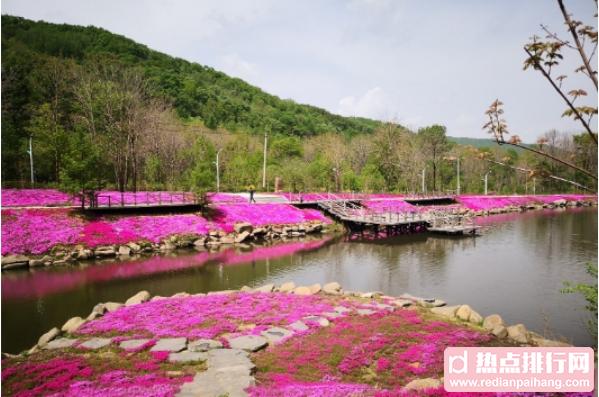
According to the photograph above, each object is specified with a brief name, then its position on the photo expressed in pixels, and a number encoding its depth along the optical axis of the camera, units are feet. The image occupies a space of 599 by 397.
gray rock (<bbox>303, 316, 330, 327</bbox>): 43.06
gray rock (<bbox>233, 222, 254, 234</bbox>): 116.78
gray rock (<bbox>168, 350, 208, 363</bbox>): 32.86
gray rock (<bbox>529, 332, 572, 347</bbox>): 39.86
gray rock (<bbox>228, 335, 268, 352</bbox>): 36.09
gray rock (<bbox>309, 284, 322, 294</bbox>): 59.52
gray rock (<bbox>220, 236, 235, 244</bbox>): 110.52
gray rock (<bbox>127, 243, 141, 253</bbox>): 94.79
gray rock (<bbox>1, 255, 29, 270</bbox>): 78.12
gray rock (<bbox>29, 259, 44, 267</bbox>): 80.95
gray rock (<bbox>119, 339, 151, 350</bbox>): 36.37
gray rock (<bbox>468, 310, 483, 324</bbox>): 46.88
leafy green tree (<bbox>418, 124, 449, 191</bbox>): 267.92
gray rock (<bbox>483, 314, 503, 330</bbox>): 44.29
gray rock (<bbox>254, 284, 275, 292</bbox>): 60.27
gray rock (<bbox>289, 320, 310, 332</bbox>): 41.41
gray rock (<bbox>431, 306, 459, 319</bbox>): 49.11
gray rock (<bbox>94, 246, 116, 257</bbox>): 90.56
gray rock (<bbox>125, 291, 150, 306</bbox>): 53.01
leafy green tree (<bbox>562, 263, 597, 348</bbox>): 33.04
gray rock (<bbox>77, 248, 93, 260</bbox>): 87.51
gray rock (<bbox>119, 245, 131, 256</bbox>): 93.04
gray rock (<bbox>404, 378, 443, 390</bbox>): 26.99
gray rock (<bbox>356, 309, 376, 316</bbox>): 47.32
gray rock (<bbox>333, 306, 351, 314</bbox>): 48.00
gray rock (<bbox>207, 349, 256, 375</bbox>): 30.66
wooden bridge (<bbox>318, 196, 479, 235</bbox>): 135.03
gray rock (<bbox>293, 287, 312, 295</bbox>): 58.50
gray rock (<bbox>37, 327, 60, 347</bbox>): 39.86
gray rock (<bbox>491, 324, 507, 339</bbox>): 42.04
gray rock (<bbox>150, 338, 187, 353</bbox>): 35.50
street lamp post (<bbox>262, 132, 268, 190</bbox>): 188.75
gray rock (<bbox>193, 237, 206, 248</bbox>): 106.22
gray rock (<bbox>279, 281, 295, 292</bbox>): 60.23
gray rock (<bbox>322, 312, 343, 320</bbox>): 45.55
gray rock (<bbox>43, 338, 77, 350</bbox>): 37.92
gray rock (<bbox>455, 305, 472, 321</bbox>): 47.72
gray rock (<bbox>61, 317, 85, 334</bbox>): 42.97
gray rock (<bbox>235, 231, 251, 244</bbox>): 112.19
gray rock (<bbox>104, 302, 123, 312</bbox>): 50.11
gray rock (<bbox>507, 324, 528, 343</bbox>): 41.32
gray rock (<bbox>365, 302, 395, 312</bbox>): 50.06
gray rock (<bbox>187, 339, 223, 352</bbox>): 35.60
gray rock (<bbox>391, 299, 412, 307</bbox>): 52.85
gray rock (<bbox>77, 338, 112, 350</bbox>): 37.14
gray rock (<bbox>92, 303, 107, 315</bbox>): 48.31
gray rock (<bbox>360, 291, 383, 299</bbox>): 57.72
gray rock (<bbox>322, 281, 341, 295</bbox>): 59.52
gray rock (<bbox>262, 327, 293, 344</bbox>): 38.50
